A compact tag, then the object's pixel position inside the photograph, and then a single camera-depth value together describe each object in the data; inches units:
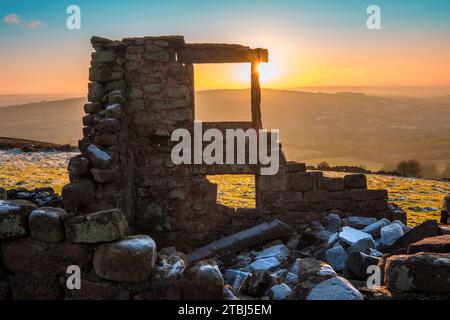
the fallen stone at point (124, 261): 169.0
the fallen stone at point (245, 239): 386.3
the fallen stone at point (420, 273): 174.2
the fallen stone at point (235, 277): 297.0
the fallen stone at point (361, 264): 269.7
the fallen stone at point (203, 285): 171.6
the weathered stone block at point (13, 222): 179.0
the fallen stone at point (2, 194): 242.8
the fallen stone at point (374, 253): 306.7
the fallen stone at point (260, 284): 243.4
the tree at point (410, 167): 1480.1
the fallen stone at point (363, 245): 321.1
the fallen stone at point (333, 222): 398.6
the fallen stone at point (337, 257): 319.9
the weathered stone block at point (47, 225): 177.5
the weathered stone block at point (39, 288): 180.5
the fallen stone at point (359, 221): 398.0
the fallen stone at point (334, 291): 169.9
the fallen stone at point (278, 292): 231.0
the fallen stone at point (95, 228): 173.5
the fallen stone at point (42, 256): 176.9
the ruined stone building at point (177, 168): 411.5
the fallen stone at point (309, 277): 176.9
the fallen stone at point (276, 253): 353.7
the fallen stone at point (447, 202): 391.5
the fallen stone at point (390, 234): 342.0
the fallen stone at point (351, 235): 341.2
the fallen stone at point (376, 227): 370.0
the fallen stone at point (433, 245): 212.9
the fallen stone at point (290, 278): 281.1
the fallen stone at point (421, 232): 303.1
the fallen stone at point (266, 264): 332.8
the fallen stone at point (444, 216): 413.1
